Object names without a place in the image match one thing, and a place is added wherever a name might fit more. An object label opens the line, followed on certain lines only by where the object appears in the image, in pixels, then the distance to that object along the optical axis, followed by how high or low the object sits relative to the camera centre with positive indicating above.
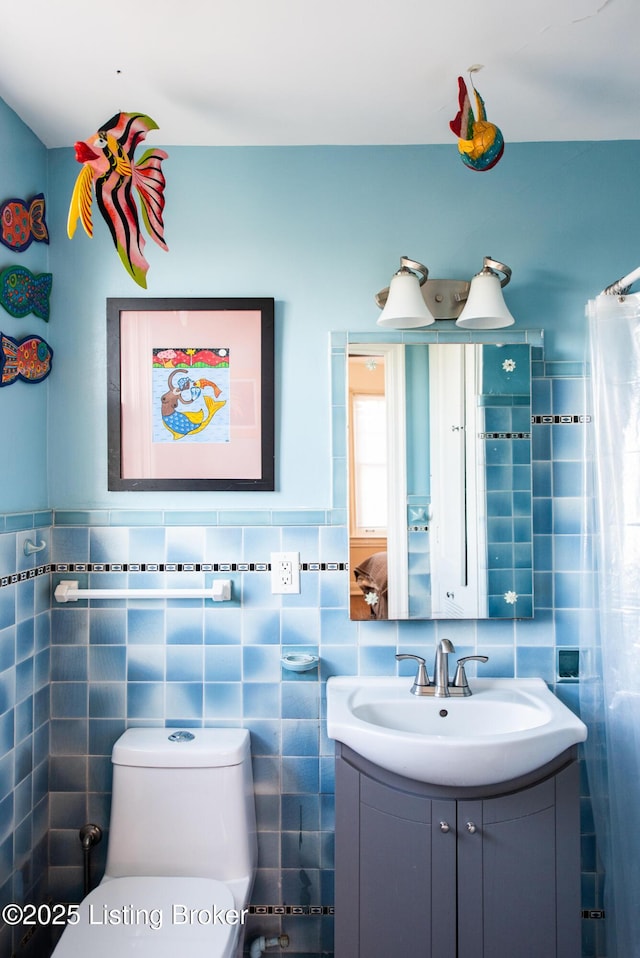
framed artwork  1.82 +0.28
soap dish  1.74 -0.47
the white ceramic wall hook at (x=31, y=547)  1.68 -0.14
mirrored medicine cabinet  1.80 +0.03
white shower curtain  1.55 -0.28
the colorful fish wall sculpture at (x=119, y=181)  1.37 +0.69
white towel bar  1.77 -0.28
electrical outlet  1.83 -0.23
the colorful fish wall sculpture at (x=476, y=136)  1.46 +0.81
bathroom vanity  1.49 -0.88
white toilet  1.58 -0.84
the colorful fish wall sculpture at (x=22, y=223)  1.62 +0.72
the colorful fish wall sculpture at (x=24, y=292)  1.63 +0.54
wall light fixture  1.67 +0.50
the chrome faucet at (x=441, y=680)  1.71 -0.51
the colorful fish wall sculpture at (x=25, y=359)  1.62 +0.36
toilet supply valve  1.75 -1.24
